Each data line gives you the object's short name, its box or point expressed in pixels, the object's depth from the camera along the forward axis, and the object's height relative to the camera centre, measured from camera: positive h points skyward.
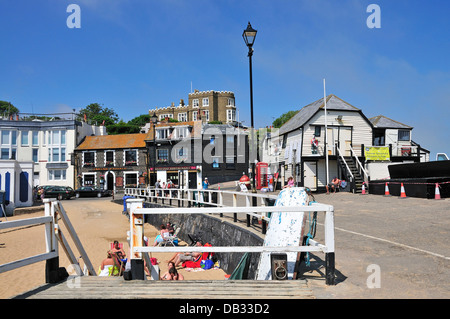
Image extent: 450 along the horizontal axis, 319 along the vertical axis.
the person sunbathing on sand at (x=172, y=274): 8.77 -2.76
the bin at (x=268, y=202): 7.96 -0.82
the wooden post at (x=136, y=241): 4.55 -0.98
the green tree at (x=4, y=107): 123.29 +22.66
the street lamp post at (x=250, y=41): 11.88 +4.44
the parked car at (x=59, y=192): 37.21 -2.58
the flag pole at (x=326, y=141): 27.55 +2.09
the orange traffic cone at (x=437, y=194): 16.08 -1.34
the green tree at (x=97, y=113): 86.75 +16.24
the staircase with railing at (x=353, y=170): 24.54 -0.29
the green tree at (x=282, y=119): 70.19 +10.29
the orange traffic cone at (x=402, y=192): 18.24 -1.43
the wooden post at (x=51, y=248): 4.60 -1.10
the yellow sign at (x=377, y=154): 29.06 +1.04
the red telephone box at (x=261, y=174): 33.66 -0.69
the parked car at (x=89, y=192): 40.16 -2.78
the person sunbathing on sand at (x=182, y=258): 11.11 -2.95
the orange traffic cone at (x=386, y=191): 19.86 -1.46
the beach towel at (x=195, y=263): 10.94 -3.08
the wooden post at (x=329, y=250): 4.33 -1.09
